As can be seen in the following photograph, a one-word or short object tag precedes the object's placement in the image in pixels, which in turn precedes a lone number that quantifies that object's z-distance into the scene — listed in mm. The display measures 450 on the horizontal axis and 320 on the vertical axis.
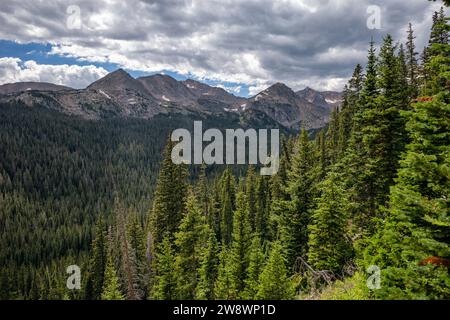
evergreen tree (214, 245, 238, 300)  26031
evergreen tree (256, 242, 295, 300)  17344
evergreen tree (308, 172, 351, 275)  20453
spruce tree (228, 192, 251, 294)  27719
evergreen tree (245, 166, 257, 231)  64750
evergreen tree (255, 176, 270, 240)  61878
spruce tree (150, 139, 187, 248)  38500
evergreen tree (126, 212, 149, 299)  52219
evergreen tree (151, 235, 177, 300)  27141
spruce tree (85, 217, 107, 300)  60406
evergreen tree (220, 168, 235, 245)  67062
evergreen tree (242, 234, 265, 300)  23252
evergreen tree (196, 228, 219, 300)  30973
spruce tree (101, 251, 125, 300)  27453
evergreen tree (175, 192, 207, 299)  32656
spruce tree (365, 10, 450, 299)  8453
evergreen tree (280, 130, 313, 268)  26781
